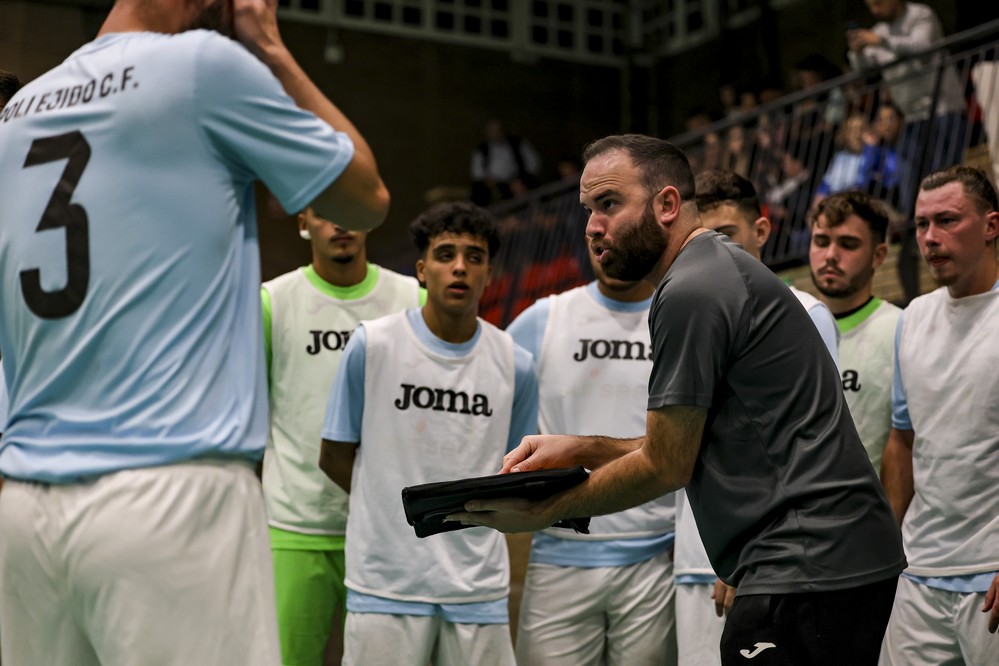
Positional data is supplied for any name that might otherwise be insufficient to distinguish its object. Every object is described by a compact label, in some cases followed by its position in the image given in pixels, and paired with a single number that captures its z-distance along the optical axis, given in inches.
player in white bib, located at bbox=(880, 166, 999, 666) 177.2
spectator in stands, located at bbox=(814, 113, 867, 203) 382.9
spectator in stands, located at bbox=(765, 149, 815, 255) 414.4
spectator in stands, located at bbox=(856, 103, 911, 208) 361.1
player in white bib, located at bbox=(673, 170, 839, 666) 185.4
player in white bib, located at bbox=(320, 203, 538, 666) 185.8
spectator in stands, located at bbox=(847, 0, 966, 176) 357.7
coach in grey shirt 123.0
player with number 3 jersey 92.3
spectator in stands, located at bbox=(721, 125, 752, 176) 435.5
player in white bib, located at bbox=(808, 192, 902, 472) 204.8
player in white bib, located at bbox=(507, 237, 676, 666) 200.8
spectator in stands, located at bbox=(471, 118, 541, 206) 590.9
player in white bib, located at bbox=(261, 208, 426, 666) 204.8
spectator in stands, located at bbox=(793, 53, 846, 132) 411.8
